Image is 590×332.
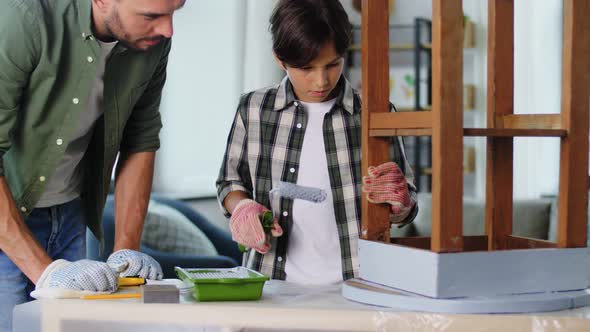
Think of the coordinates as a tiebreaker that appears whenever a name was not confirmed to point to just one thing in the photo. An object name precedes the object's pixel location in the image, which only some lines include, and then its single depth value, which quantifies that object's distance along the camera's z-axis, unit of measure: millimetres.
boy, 2354
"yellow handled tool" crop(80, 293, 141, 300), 2031
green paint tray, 2014
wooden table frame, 1946
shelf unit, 7047
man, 2212
